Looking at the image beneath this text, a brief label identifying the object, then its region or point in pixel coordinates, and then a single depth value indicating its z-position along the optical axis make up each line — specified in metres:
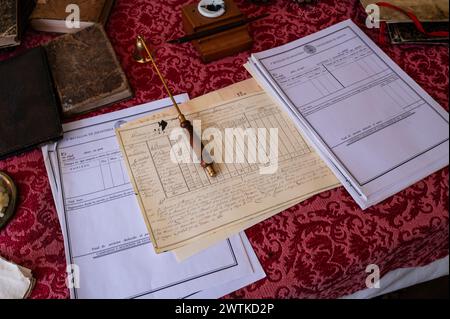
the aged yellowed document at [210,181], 0.53
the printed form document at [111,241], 0.50
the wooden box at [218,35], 0.67
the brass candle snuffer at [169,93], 0.57
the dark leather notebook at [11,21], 0.67
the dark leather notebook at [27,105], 0.59
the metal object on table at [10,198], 0.54
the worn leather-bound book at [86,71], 0.63
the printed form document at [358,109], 0.56
